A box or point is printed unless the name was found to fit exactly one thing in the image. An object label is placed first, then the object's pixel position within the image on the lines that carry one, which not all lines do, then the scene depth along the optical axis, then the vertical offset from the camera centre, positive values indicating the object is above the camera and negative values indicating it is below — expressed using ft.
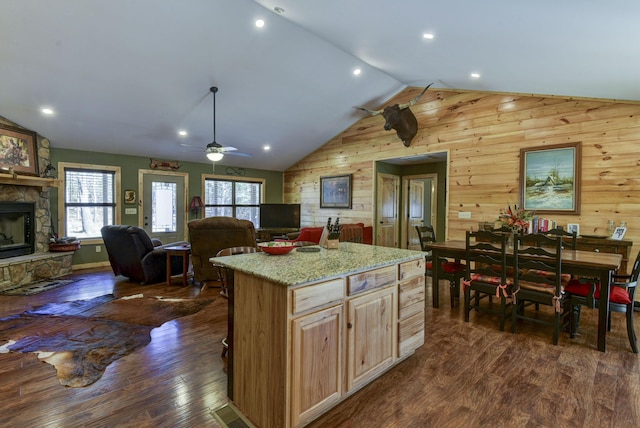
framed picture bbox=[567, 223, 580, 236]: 14.73 -0.83
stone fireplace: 15.96 -1.63
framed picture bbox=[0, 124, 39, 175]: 16.51 +2.88
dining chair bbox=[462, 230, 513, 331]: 10.72 -2.29
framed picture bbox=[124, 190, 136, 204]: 22.54 +0.60
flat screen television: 27.40 -0.82
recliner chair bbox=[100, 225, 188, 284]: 16.19 -2.59
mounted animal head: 19.25 +5.40
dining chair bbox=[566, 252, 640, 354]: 9.49 -2.66
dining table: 9.27 -1.72
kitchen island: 5.59 -2.42
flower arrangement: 11.68 -0.43
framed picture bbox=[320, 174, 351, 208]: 25.21 +1.29
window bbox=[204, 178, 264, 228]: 26.94 +0.72
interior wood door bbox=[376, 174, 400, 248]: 24.20 -0.17
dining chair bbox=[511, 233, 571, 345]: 9.74 -2.31
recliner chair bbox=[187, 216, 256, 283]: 15.37 -1.57
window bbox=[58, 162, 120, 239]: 20.62 +0.36
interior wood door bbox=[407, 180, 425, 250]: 27.10 -0.24
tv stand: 26.37 -2.19
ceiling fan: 15.43 +2.71
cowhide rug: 8.55 -4.19
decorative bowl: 7.82 -1.01
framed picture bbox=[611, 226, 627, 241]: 13.34 -0.95
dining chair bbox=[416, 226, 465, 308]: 12.77 -2.60
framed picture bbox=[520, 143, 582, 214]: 14.92 +1.52
